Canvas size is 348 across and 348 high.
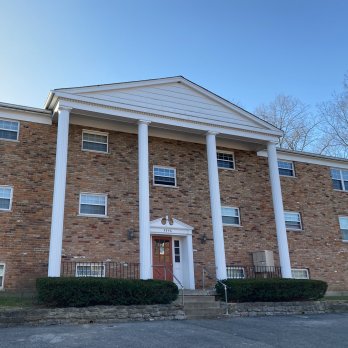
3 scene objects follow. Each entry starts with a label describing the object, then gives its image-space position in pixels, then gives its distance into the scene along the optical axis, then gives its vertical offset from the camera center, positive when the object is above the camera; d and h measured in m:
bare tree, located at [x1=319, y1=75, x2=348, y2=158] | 31.72 +10.94
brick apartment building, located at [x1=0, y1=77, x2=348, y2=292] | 14.83 +3.98
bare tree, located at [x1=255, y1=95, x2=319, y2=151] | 35.19 +12.51
